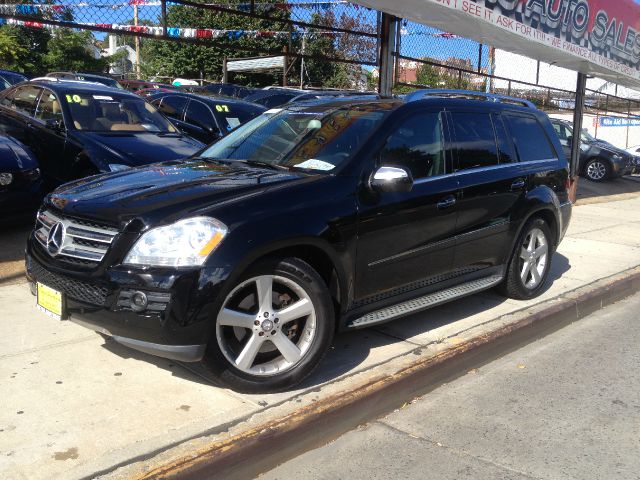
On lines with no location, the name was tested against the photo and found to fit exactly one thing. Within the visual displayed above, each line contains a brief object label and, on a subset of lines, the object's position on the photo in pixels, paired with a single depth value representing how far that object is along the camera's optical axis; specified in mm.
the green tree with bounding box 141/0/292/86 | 26844
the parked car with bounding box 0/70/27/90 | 15353
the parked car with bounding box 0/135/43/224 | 6258
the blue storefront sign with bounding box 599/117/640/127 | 27638
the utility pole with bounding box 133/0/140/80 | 9292
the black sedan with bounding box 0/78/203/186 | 7195
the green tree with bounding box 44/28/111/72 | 31172
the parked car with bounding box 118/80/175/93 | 18344
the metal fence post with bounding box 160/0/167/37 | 7926
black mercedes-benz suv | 3371
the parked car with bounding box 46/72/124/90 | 17542
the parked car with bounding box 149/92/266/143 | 10812
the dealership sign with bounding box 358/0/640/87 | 8047
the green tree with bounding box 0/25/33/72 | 27202
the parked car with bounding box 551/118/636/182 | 17531
